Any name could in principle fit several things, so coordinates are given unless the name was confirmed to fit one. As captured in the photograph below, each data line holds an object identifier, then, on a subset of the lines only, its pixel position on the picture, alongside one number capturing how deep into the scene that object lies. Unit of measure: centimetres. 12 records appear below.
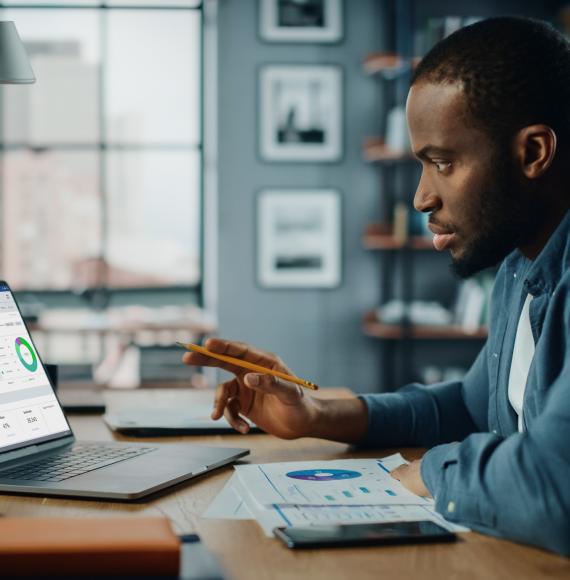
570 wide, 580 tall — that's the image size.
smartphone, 92
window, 543
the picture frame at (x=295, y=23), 505
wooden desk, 85
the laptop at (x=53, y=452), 114
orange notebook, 77
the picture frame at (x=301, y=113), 506
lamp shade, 180
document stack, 102
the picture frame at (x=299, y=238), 507
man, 98
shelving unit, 470
